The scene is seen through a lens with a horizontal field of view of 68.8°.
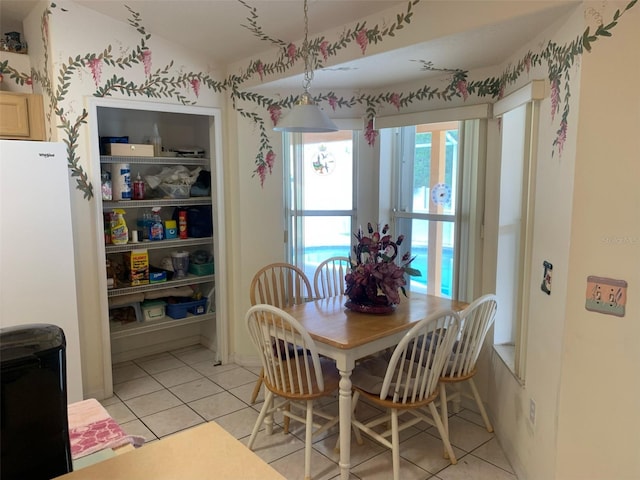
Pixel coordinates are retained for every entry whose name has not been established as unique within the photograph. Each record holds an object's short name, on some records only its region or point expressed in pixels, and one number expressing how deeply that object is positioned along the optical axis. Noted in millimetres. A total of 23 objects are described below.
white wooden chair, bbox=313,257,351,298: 3396
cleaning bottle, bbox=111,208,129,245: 3449
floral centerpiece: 2623
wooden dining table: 2270
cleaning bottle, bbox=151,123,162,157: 3697
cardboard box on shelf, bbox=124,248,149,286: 3578
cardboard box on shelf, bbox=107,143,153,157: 3371
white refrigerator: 2580
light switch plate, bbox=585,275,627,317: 1723
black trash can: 928
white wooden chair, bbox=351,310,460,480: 2209
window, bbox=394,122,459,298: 3277
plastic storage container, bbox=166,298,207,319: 3863
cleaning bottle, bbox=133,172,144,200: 3605
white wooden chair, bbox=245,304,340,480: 2287
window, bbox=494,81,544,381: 2385
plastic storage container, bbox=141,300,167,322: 3801
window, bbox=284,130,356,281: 3762
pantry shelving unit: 3438
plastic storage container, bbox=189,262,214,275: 3963
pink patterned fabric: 1592
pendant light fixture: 2324
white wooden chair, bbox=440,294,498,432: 2557
